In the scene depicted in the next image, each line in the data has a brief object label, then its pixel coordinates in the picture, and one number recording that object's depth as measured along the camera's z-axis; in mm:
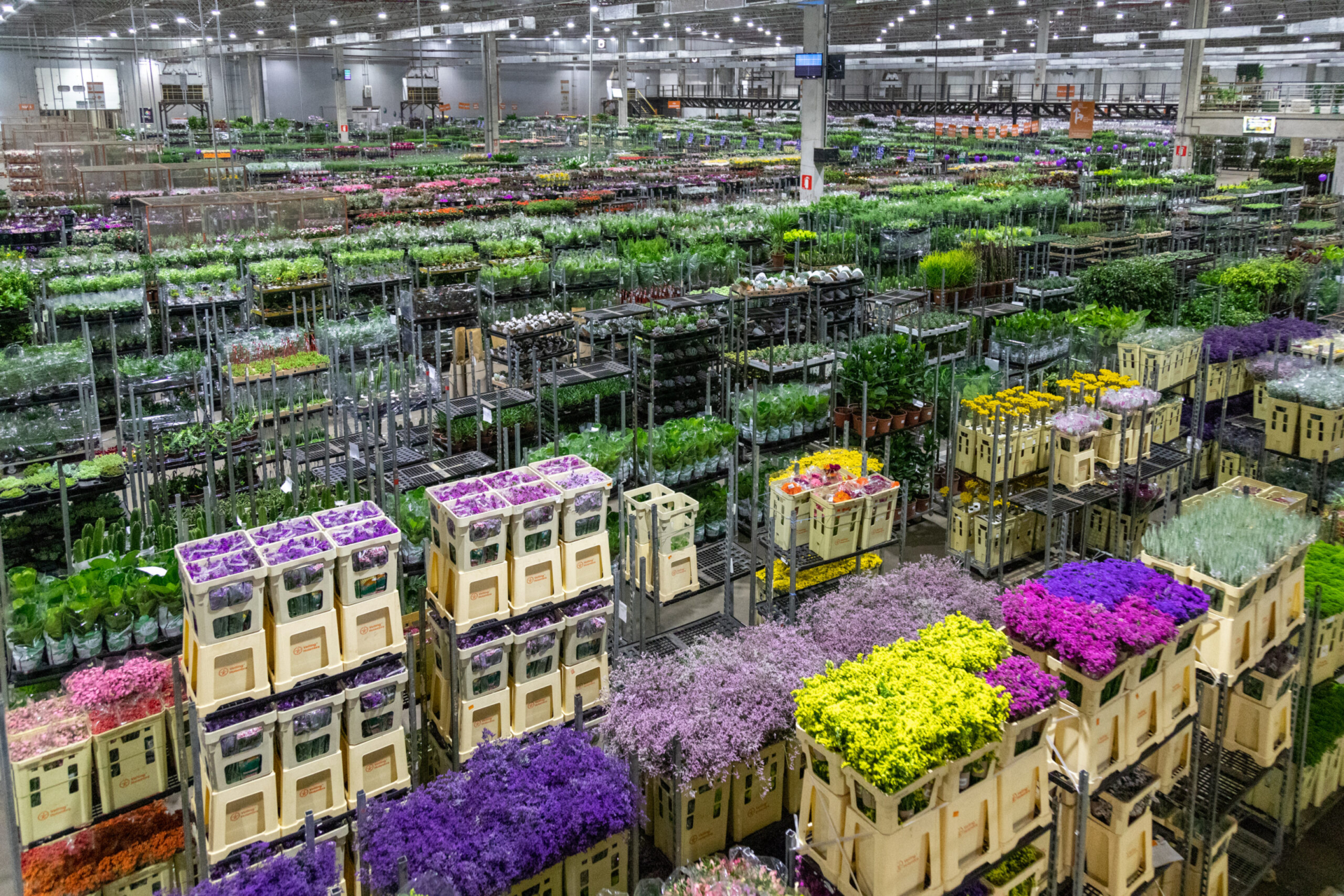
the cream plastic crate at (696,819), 4191
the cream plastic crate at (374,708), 4262
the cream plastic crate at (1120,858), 3902
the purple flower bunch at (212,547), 4109
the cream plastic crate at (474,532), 4504
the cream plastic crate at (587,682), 4945
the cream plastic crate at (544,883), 3328
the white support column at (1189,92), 21609
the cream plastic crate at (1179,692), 4000
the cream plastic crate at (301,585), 4047
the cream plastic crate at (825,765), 3201
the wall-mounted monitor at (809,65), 15266
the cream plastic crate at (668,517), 5836
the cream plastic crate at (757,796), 4344
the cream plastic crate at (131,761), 4211
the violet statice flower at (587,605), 4910
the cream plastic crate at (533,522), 4668
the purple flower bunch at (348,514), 4465
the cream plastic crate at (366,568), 4215
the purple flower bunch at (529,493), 4738
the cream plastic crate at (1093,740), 3664
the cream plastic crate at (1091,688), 3572
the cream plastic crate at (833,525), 5684
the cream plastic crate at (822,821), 3264
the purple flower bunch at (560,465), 5137
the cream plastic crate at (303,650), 4090
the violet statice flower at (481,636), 4609
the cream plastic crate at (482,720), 4641
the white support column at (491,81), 26031
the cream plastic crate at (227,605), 3887
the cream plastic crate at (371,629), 4254
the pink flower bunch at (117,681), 4180
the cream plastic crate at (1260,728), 4633
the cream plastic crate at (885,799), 3014
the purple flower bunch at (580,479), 4891
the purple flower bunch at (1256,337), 8203
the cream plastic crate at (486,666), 4590
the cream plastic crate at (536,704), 4777
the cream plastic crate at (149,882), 4191
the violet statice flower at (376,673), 4305
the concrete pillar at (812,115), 15461
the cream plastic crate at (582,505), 4820
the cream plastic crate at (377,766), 4297
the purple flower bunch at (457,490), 4789
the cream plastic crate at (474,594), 4547
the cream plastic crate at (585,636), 4879
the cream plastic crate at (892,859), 3104
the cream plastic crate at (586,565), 4871
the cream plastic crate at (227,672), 3916
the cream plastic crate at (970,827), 3242
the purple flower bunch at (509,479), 4926
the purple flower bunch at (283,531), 4266
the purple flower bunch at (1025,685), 3336
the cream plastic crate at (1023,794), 3441
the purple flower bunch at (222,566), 3908
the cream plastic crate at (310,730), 4094
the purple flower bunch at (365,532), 4254
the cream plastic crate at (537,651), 4715
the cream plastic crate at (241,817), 3965
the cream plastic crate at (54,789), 4035
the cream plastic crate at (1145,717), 3820
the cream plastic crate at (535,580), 4707
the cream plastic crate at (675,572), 5930
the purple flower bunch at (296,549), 4070
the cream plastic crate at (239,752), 3916
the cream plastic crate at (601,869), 3475
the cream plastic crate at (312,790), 4133
